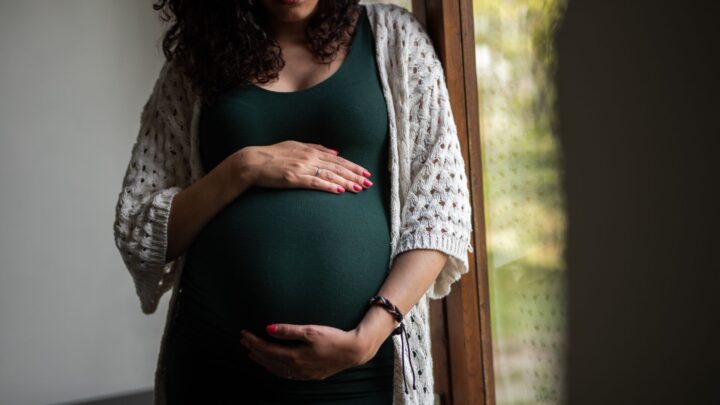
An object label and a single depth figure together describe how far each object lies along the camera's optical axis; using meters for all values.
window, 1.24
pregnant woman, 1.07
